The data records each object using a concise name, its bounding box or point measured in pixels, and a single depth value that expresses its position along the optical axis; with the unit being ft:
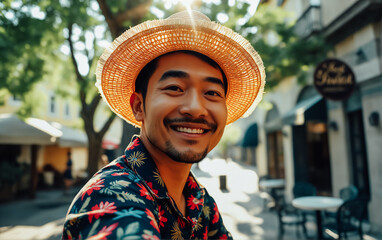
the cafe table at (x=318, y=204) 16.15
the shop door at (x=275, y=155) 41.24
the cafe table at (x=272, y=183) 27.63
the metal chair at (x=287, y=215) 18.98
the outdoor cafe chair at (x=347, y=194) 17.84
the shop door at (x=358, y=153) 22.94
